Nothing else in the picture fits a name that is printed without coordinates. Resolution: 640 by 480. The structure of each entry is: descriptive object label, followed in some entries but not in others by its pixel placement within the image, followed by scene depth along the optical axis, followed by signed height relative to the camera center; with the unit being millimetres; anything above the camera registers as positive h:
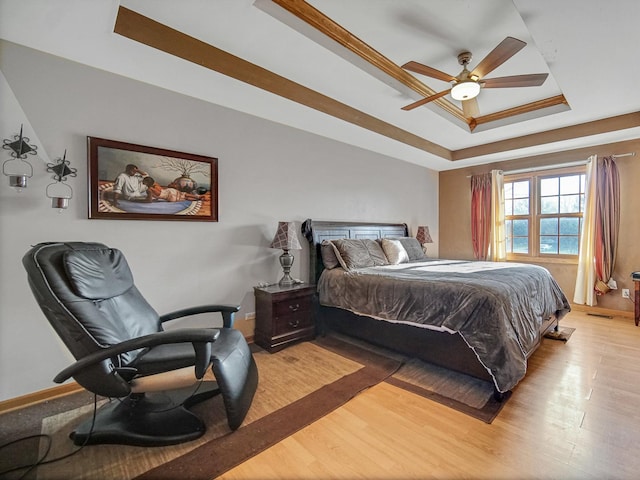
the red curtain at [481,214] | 5105 +363
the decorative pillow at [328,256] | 3410 -238
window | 4469 +368
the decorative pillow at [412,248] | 4340 -187
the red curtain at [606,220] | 3998 +208
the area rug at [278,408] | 1499 -1133
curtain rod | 3946 +1043
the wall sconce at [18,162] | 1906 +469
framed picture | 2273 +427
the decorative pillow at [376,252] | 3654 -213
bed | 2088 -579
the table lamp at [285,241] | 3074 -63
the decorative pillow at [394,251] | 3889 -208
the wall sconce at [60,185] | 2070 +343
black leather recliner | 1511 -673
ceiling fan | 2197 +1252
